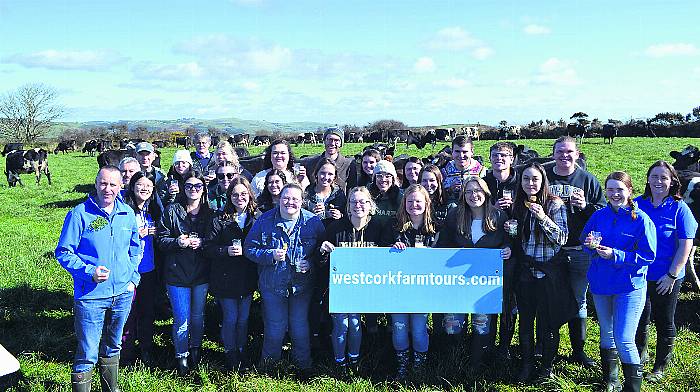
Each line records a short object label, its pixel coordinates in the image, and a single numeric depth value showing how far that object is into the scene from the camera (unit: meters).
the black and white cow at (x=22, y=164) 22.50
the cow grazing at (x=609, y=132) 37.40
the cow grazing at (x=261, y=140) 61.81
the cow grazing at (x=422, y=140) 40.06
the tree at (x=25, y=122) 61.59
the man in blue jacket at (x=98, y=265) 4.38
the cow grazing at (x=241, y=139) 56.27
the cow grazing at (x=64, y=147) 51.32
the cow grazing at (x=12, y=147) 41.03
